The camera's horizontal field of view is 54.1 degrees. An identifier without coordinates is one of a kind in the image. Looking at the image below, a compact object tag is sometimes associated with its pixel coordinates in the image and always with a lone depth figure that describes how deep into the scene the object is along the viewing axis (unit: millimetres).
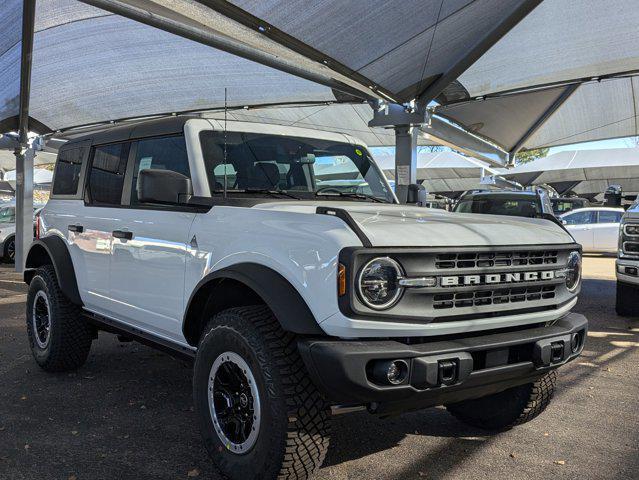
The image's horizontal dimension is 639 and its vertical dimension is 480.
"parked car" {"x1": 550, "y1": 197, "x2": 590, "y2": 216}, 28433
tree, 52562
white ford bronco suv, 2783
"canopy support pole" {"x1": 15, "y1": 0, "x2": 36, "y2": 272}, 14477
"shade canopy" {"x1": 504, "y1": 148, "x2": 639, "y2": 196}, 28422
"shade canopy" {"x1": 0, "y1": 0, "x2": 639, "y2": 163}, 7906
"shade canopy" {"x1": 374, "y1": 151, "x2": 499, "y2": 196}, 29125
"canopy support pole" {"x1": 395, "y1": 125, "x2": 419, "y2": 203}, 11484
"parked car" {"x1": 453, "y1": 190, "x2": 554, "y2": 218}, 10984
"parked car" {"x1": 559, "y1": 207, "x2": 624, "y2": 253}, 20547
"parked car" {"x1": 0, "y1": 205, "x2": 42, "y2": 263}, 16406
